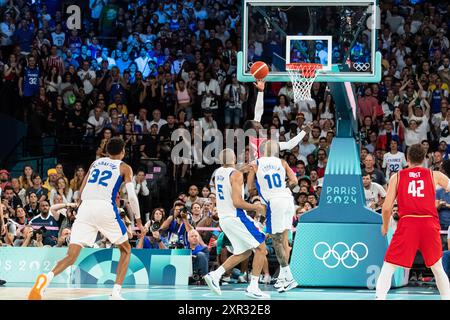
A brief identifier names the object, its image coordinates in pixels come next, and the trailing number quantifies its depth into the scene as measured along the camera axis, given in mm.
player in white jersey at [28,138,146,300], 11820
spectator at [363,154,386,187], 17875
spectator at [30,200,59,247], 18031
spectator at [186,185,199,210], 18700
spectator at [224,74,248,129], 21375
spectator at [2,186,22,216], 18762
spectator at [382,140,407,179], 19281
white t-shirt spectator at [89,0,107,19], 25503
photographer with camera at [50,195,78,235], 17750
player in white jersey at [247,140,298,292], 14062
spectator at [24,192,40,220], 18938
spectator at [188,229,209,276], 16531
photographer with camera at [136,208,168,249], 17250
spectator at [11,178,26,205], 19656
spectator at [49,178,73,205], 19375
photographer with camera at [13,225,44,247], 17547
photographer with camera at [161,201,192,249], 17172
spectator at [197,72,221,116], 21984
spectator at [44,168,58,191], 19852
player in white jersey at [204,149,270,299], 13039
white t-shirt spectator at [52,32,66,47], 24188
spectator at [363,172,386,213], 16953
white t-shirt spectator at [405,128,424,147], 20266
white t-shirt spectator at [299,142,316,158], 20047
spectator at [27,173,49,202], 19466
